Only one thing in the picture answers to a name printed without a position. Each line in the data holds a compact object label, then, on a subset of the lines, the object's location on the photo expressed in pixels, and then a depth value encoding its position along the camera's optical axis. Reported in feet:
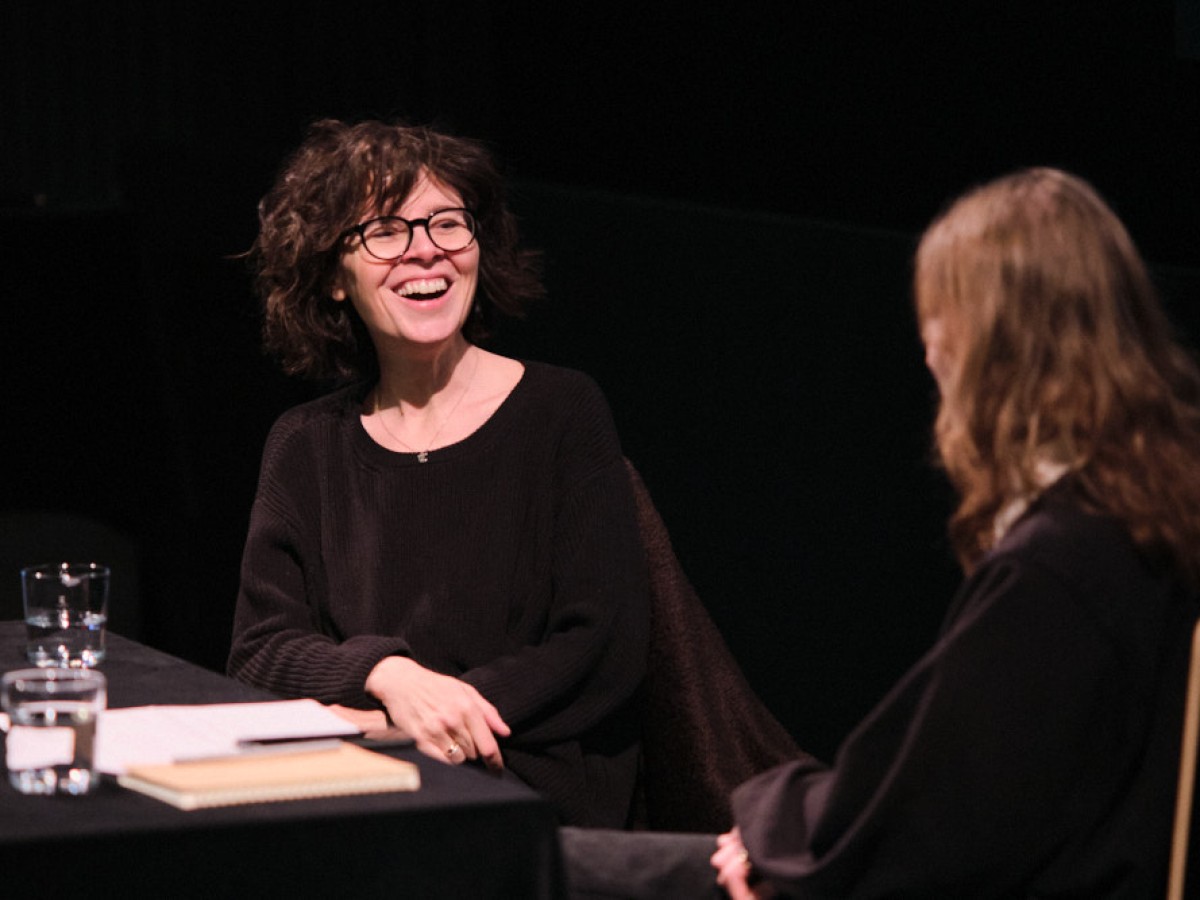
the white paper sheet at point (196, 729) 21.53
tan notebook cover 21.17
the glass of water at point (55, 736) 21.31
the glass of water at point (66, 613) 22.73
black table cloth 20.94
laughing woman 23.38
